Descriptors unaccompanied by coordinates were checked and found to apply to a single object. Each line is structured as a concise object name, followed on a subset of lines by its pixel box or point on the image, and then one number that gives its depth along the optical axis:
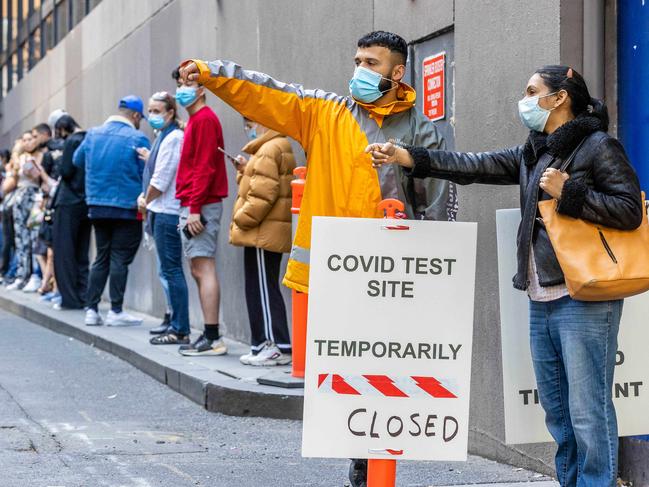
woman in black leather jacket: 7.15
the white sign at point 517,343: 7.94
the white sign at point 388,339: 7.55
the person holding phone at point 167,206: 16.33
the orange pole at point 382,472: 7.69
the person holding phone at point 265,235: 14.05
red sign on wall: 11.36
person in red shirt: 15.00
